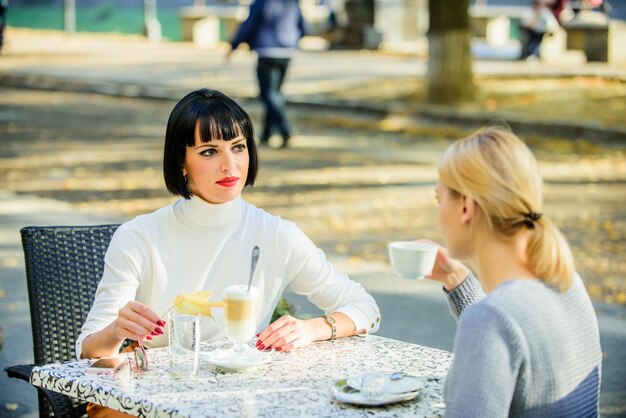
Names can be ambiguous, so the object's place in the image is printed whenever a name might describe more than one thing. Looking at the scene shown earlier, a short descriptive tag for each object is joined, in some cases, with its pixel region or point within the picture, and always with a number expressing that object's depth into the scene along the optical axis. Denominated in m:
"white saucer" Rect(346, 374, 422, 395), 3.72
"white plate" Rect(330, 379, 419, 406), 3.63
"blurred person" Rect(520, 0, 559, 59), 31.74
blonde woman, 3.29
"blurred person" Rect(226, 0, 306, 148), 18.39
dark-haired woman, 4.66
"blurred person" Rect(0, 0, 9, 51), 32.96
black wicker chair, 5.30
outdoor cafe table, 3.65
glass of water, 4.01
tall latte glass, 3.94
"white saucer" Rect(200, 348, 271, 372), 4.04
